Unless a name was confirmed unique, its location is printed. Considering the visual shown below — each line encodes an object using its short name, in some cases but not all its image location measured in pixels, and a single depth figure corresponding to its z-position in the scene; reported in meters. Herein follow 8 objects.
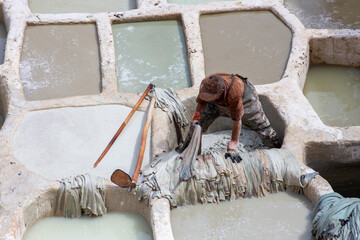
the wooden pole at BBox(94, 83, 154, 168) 12.98
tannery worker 11.83
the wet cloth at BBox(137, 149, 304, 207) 11.94
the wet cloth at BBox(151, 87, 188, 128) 14.07
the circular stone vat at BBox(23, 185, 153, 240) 11.82
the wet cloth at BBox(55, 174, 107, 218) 12.02
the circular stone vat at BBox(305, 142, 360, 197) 13.39
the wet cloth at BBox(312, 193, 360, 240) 10.63
